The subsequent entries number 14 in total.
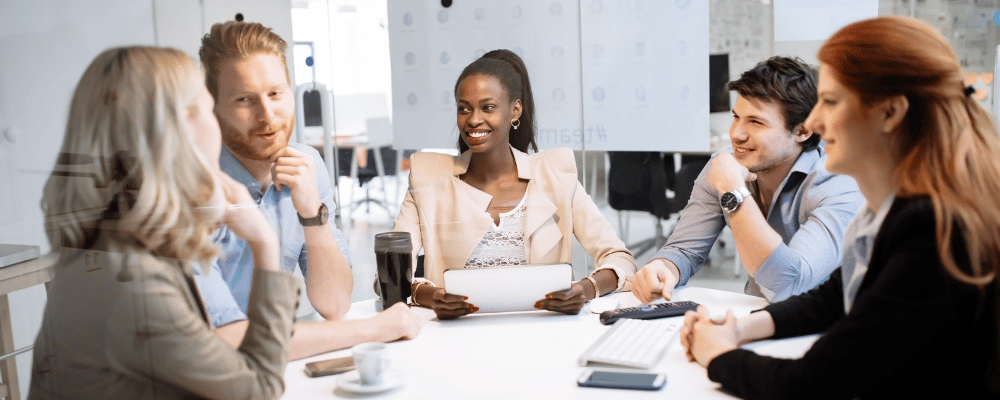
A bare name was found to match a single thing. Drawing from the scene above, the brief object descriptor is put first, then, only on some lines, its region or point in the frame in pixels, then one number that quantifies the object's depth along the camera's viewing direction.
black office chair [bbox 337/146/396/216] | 2.12
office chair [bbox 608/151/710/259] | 3.31
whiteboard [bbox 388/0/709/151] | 2.30
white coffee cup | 1.26
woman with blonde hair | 1.21
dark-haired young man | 1.86
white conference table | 1.27
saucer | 1.25
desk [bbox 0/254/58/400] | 1.46
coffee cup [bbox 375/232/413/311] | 1.77
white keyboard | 1.36
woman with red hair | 1.01
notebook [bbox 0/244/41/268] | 1.46
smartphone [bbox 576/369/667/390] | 1.24
